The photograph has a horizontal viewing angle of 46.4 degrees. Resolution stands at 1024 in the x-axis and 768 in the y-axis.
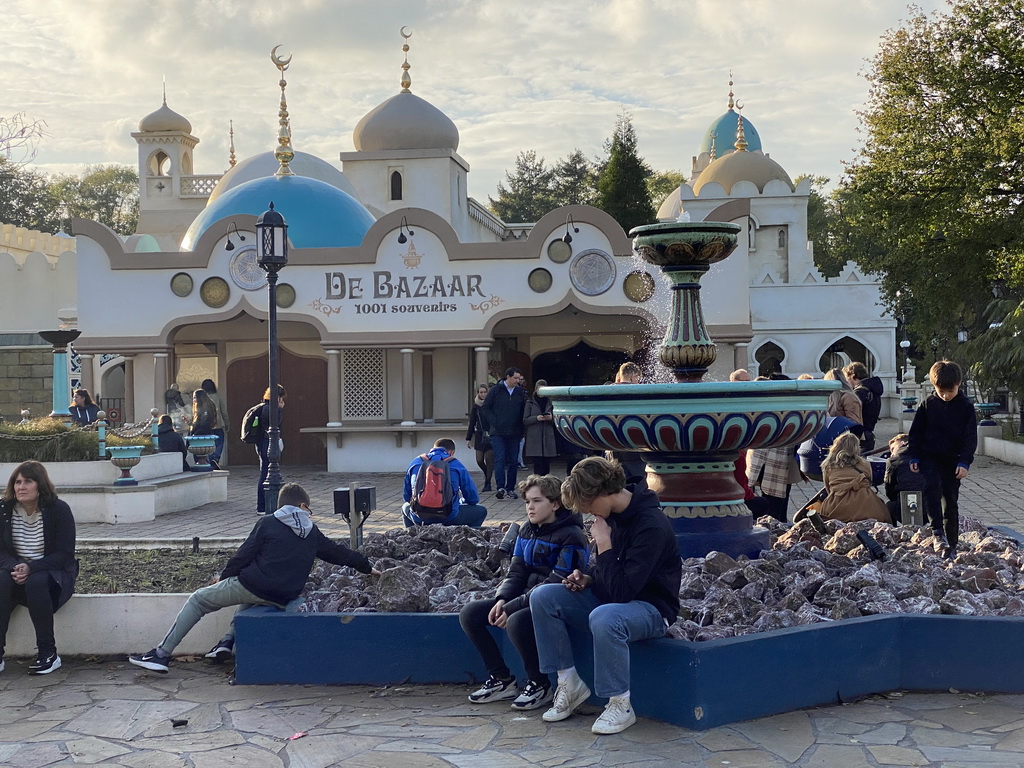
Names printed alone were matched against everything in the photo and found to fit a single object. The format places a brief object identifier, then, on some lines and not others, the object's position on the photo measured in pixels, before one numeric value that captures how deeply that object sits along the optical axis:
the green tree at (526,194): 62.69
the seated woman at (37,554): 7.13
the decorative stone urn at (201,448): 16.61
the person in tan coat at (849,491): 9.17
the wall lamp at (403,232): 20.56
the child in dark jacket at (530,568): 6.19
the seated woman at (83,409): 18.09
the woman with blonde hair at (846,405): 10.72
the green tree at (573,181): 61.12
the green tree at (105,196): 65.50
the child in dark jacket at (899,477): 9.22
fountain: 7.25
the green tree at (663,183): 66.25
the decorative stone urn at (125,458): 14.40
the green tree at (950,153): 23.44
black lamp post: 12.85
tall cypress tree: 34.97
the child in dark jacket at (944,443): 8.44
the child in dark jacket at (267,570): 6.87
